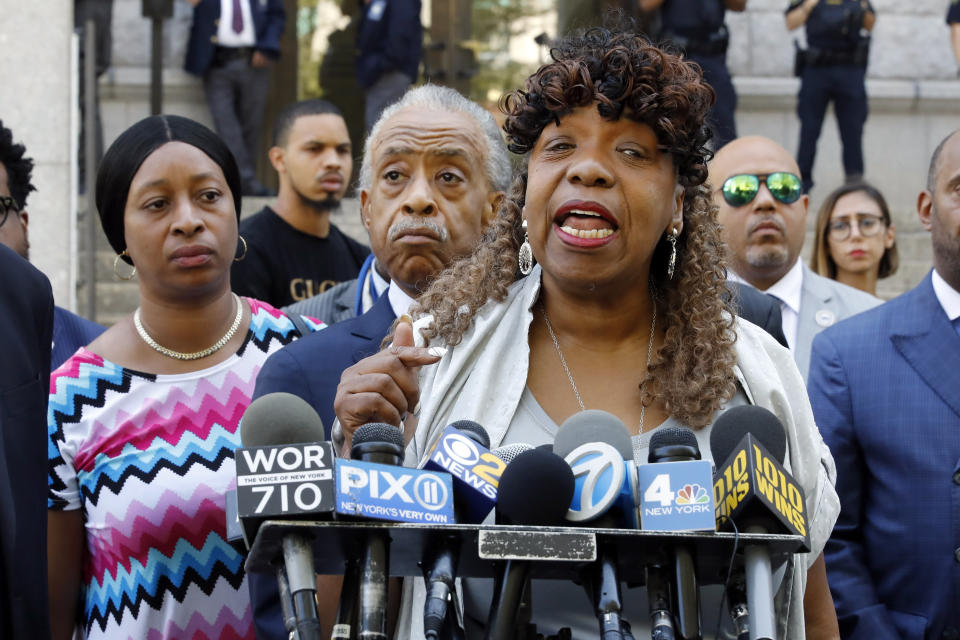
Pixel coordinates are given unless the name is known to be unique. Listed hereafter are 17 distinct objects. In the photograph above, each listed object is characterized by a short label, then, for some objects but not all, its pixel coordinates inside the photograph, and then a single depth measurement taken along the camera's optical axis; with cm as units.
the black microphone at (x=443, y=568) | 221
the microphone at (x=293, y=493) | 226
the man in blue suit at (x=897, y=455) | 419
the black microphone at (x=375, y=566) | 224
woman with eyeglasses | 743
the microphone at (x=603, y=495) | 234
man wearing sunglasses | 598
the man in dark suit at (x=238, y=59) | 1138
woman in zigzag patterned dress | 377
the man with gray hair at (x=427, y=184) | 438
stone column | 902
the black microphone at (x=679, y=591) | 231
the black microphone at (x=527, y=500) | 233
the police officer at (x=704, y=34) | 1127
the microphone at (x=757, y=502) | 232
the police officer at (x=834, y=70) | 1177
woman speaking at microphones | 312
